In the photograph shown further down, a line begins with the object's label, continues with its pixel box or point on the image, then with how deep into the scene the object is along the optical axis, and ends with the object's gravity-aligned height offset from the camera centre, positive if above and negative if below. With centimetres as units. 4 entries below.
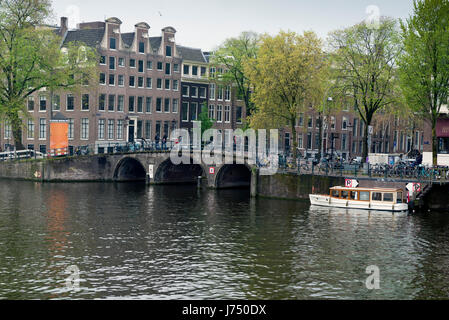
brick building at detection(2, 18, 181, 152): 7588 +738
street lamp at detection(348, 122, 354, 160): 9856 +207
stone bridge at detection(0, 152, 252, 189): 6300 -161
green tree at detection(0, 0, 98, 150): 6259 +987
